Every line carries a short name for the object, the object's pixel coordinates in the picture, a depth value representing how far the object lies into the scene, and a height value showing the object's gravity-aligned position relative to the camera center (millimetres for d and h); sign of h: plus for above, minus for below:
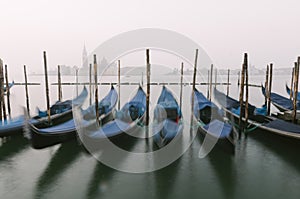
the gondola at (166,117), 6645 -1406
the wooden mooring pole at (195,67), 9719 +487
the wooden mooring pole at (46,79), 8017 +3
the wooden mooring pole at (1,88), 8744 -357
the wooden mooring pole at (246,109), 8331 -1141
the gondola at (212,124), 5875 -1487
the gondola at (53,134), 5391 -1448
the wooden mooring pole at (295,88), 8039 -384
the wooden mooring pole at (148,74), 8688 +158
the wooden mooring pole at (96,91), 7899 -455
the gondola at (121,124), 6576 -1561
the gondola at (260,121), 6825 -1555
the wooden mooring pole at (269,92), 10509 -667
